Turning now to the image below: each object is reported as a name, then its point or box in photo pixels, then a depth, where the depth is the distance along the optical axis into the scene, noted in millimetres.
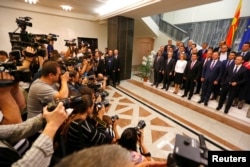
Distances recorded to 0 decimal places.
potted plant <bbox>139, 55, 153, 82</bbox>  5870
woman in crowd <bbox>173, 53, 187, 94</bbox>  4594
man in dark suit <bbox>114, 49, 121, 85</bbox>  5613
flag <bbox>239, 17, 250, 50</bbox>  4814
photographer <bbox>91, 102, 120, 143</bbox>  1434
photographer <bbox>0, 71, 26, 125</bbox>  1030
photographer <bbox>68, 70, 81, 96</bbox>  2223
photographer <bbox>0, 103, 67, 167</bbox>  598
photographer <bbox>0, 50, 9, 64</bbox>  2949
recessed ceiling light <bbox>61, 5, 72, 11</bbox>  5550
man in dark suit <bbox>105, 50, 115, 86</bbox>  5539
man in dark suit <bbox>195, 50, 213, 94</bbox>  4067
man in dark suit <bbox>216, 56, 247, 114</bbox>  3395
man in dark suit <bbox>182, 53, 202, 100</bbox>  4254
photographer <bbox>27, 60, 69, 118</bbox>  1433
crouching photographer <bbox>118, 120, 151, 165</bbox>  1318
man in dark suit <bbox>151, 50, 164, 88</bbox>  5296
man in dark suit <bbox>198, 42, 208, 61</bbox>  4584
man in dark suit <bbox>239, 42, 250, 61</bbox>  3768
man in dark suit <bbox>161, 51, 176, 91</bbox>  4953
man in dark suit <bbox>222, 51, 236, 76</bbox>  3628
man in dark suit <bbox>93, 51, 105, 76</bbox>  5469
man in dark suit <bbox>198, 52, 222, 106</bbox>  3812
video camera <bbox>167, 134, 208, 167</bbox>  445
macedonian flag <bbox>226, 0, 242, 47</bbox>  4778
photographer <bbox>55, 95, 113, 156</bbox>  1175
